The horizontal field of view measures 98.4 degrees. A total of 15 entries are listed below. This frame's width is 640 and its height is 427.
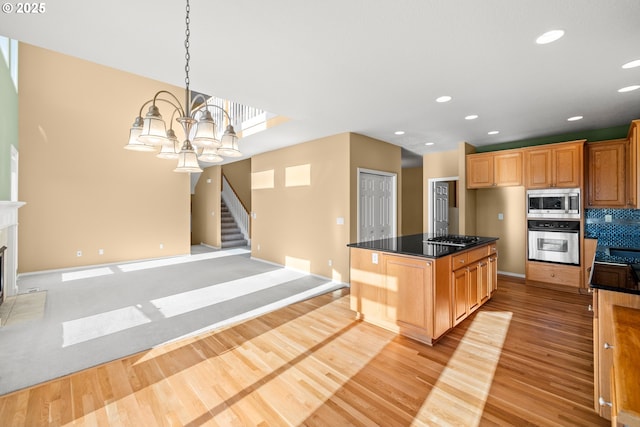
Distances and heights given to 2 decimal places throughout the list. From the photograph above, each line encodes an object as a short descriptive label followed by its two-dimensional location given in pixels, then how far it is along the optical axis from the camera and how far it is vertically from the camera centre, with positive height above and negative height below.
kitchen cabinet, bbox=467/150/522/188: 5.00 +0.93
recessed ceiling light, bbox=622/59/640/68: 2.55 +1.45
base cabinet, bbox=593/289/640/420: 1.77 -0.81
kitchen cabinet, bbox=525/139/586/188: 4.37 +0.87
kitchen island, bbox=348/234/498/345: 2.80 -0.73
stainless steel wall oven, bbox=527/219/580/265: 4.43 -0.38
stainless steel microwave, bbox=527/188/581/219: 4.42 +0.25
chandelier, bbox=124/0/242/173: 2.14 +0.67
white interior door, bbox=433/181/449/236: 6.68 +0.27
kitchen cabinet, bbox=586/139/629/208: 4.15 +0.69
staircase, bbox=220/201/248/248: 9.44 -0.51
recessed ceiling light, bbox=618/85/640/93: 3.08 +1.47
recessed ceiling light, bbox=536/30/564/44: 2.11 +1.42
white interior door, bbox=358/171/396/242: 5.27 +0.24
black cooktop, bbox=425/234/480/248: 3.44 -0.30
